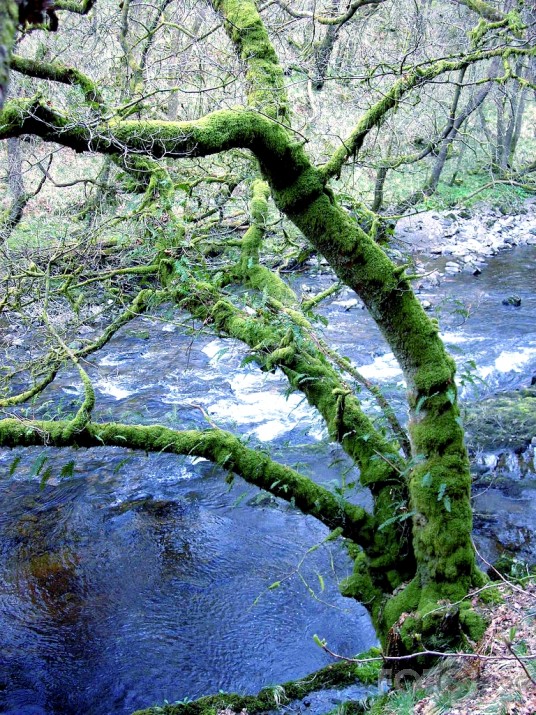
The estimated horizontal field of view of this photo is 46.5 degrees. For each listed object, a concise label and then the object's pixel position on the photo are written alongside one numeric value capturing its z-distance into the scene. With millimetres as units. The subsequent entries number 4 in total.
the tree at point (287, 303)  3773
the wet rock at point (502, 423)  8539
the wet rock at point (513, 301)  13172
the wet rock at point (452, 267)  15727
